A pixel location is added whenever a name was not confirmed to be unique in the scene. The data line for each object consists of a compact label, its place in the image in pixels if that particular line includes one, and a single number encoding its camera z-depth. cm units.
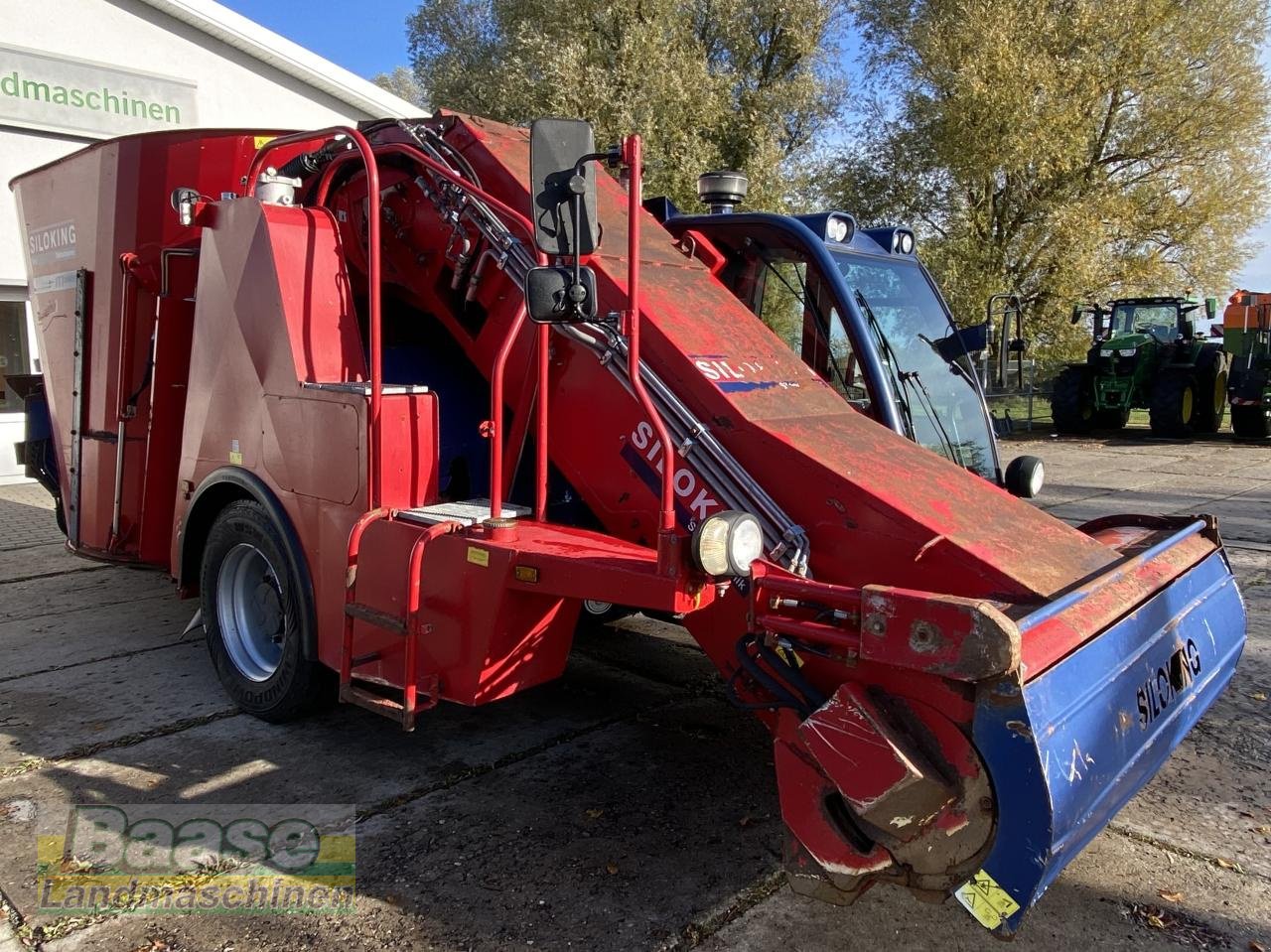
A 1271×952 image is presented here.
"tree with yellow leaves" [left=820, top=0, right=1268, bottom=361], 1841
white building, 1088
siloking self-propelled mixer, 241
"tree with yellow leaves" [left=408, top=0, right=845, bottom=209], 1647
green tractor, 1694
